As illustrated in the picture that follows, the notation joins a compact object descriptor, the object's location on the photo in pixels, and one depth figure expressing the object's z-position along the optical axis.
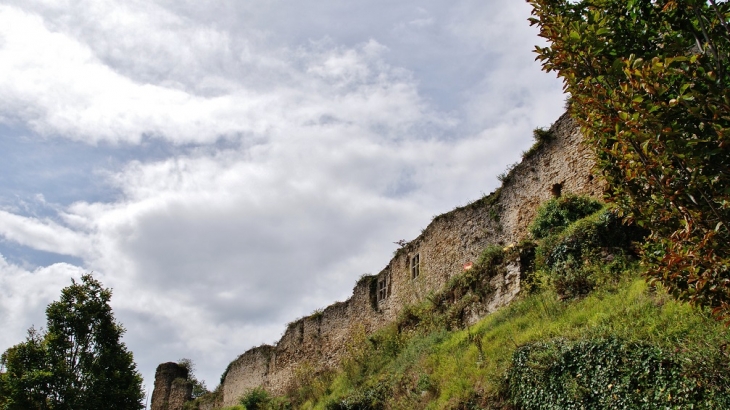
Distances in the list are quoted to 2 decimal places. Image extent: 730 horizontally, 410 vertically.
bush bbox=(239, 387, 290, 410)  19.31
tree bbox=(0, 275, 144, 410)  17.89
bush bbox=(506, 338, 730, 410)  6.45
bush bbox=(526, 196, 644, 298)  10.84
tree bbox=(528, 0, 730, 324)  4.96
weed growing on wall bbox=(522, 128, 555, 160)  15.96
